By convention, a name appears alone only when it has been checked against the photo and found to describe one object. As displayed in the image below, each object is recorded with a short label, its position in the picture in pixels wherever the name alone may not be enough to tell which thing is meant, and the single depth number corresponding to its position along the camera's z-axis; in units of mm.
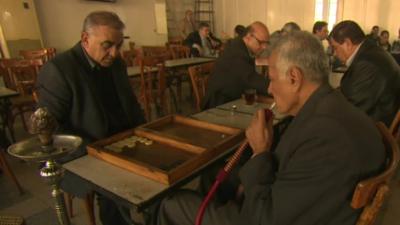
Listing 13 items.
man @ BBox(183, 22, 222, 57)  6137
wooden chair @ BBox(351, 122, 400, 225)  776
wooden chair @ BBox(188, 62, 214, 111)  2539
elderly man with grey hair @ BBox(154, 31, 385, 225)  843
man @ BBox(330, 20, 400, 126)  1861
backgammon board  1042
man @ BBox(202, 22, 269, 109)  2318
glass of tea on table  1942
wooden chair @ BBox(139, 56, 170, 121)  3500
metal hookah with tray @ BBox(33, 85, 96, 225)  1561
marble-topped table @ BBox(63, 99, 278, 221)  923
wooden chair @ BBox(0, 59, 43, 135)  3377
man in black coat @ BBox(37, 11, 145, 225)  1470
